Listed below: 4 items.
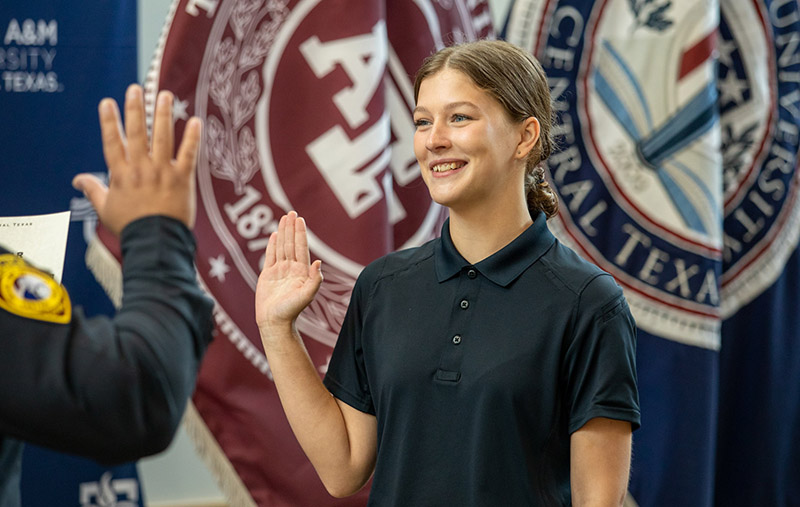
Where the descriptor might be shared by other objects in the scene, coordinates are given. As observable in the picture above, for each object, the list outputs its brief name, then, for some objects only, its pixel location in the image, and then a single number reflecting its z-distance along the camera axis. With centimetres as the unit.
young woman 261
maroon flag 334
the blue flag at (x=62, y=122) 315
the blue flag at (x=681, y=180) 363
